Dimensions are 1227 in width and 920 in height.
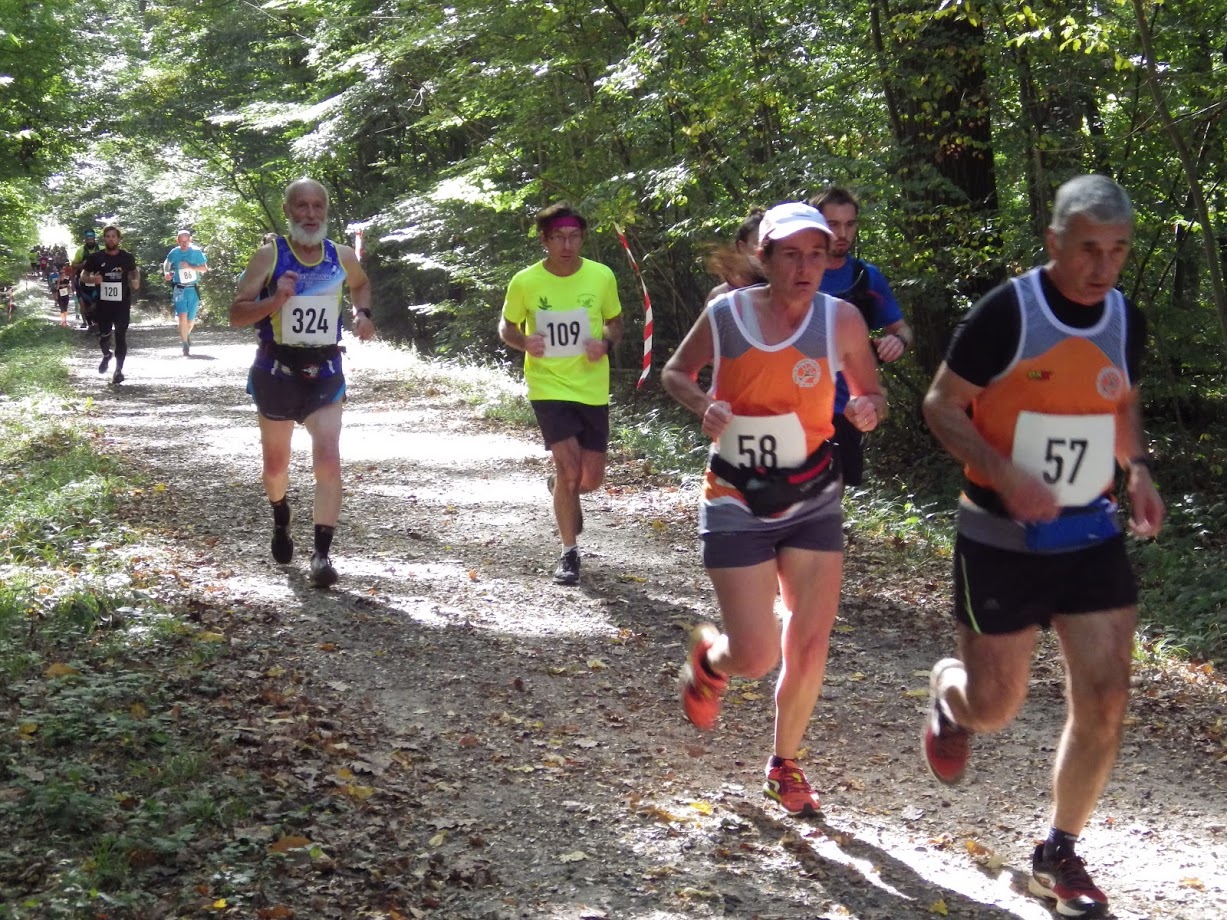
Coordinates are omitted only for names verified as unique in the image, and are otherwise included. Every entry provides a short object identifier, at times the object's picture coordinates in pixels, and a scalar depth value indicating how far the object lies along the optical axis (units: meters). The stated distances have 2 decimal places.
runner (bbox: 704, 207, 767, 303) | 5.72
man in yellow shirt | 8.24
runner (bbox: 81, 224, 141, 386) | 19.28
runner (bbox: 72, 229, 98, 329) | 19.77
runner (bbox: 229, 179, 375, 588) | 7.74
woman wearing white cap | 4.68
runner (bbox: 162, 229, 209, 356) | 24.50
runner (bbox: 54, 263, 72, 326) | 35.31
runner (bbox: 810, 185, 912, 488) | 6.43
